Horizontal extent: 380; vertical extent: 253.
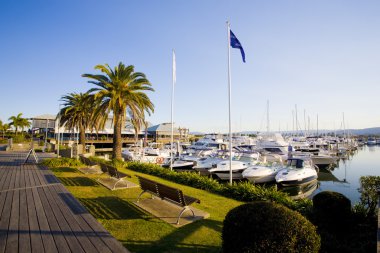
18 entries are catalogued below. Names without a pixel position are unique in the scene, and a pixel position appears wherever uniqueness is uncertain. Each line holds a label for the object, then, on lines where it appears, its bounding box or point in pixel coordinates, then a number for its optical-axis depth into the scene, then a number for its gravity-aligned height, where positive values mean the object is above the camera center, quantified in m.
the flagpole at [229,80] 14.18 +3.15
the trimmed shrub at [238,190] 9.94 -3.08
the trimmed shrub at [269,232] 4.00 -1.82
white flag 20.31 +5.14
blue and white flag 13.78 +5.29
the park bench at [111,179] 10.80 -2.51
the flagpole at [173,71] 20.25 +5.34
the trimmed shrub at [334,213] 6.68 -2.44
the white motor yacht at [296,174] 19.78 -3.88
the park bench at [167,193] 6.81 -2.03
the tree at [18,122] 73.56 +3.23
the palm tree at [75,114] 31.25 +2.48
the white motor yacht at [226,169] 22.81 -3.88
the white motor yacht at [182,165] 27.95 -4.17
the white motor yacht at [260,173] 20.70 -3.90
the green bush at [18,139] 46.45 -1.53
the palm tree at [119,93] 20.56 +3.55
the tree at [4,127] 68.05 +1.55
